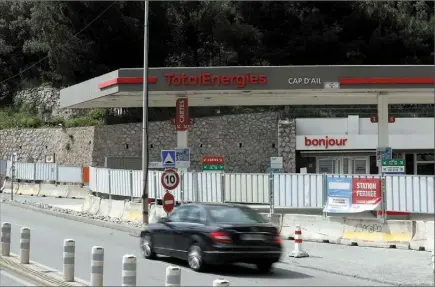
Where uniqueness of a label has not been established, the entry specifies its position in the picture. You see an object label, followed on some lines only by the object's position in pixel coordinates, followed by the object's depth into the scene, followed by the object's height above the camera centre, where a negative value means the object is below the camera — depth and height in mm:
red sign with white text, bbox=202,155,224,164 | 27873 +372
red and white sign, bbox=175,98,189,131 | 25547 +2302
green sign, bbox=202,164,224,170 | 26703 +36
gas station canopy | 23016 +3479
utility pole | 21594 +2129
